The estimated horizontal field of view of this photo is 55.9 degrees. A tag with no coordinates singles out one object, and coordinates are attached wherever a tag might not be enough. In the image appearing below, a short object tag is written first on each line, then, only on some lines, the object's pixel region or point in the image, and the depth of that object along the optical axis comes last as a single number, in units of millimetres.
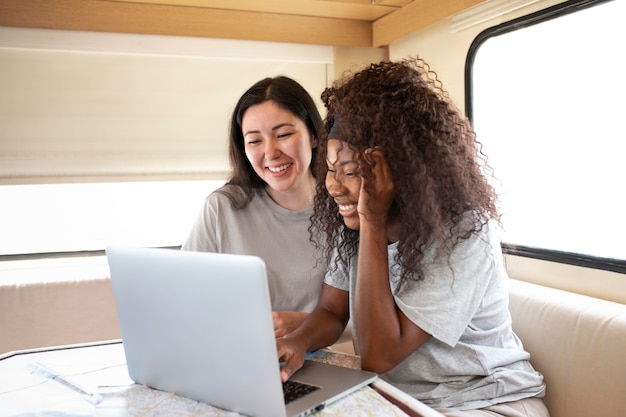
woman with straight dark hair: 2029
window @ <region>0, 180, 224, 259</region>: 3266
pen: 1314
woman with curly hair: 1426
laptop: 1051
